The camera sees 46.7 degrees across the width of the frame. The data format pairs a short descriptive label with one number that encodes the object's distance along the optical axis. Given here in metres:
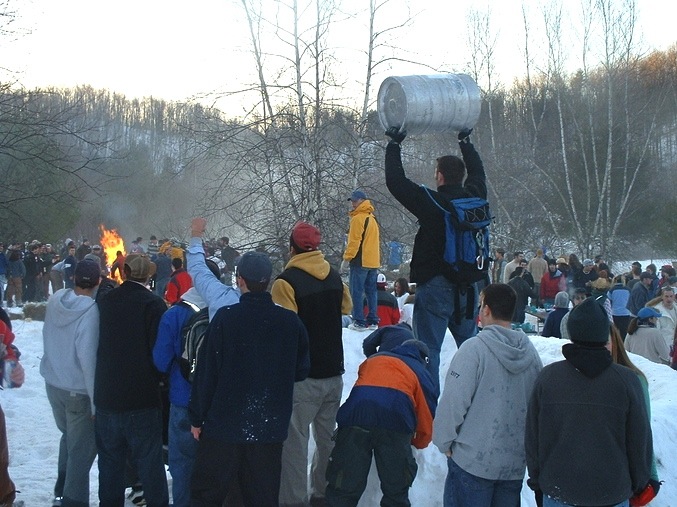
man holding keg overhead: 5.50
